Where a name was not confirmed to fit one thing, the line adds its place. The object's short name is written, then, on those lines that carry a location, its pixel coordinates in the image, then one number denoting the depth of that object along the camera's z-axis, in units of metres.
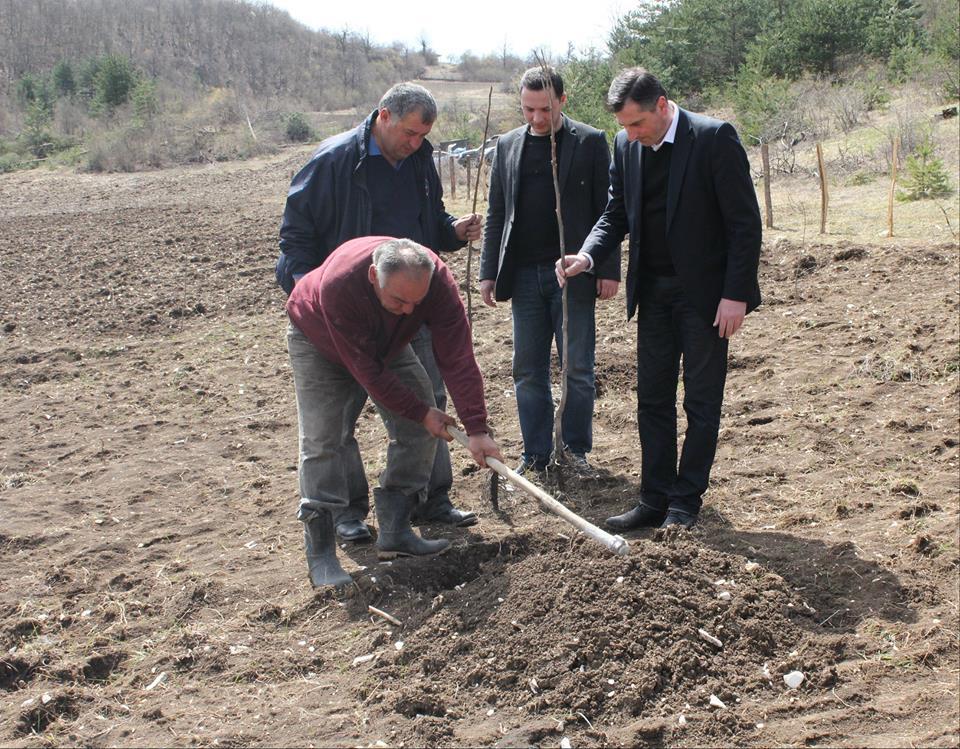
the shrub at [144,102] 39.25
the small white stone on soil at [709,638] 3.46
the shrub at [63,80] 49.84
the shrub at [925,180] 12.39
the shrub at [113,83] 42.59
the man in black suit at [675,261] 3.95
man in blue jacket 4.36
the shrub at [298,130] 41.12
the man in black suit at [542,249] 4.78
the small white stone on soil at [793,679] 3.29
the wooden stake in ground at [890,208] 10.50
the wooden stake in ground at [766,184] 12.05
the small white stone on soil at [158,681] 3.65
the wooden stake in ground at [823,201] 11.12
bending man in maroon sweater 3.82
